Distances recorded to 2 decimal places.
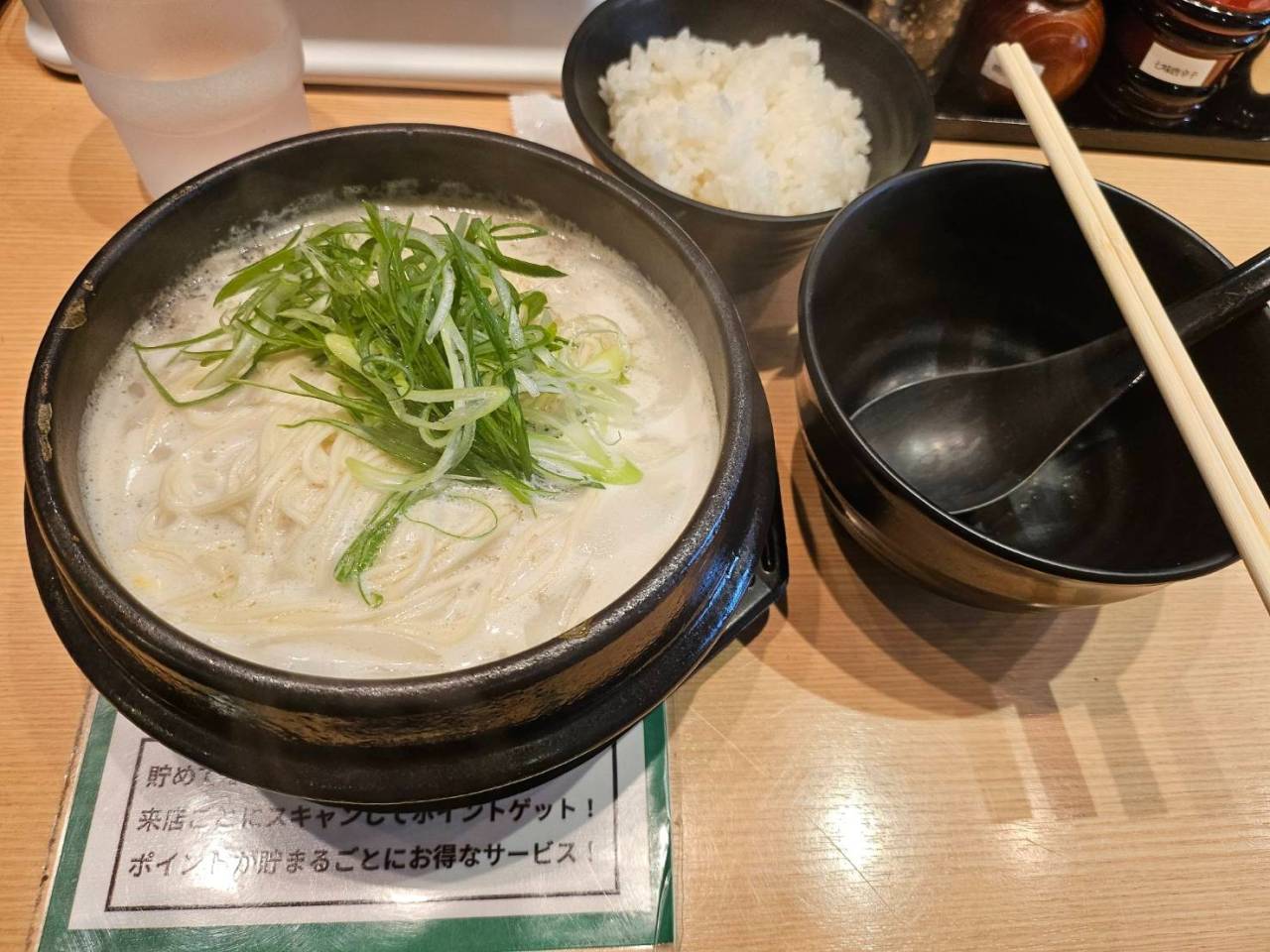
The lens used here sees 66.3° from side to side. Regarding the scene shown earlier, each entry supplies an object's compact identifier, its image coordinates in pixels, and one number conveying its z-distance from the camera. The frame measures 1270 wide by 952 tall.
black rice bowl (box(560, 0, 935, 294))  0.33
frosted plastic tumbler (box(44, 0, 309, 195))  0.34
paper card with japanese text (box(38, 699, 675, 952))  0.25
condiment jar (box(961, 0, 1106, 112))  0.41
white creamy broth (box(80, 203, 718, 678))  0.23
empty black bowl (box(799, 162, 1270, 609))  0.26
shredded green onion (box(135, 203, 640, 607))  0.25
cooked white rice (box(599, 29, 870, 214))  0.34
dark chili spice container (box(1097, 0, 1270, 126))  0.39
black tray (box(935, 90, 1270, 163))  0.45
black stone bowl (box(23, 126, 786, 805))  0.20
